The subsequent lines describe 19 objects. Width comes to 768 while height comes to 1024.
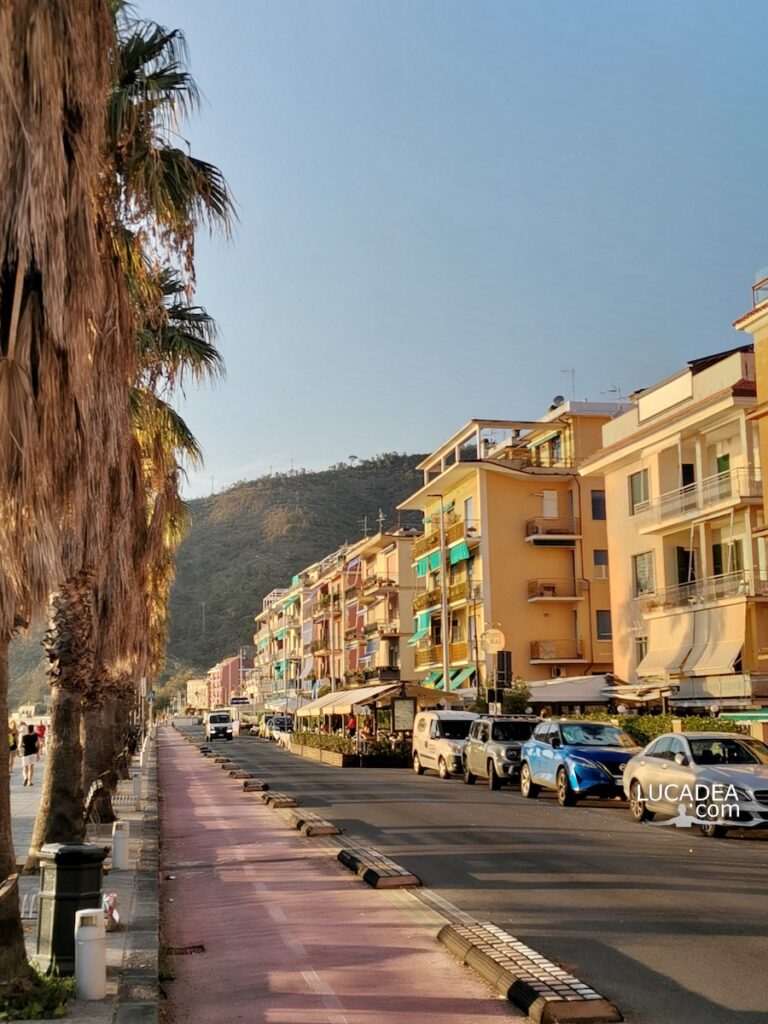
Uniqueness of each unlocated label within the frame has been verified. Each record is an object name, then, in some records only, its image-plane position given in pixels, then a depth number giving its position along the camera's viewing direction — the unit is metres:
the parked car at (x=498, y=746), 29.39
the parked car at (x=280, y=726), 82.94
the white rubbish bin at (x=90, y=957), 7.62
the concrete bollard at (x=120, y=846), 14.52
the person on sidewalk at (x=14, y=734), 50.34
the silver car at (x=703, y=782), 17.73
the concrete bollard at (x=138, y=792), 24.64
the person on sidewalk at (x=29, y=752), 35.31
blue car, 23.75
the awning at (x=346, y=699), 48.06
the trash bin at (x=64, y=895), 8.27
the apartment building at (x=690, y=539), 35.50
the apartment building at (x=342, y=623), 84.38
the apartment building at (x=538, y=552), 59.41
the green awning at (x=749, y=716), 26.86
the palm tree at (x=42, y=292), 7.43
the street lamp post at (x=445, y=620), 55.74
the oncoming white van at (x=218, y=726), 87.56
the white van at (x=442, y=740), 34.87
